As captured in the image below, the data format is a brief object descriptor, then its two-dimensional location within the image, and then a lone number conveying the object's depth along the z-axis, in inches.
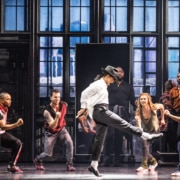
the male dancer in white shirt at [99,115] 414.3
